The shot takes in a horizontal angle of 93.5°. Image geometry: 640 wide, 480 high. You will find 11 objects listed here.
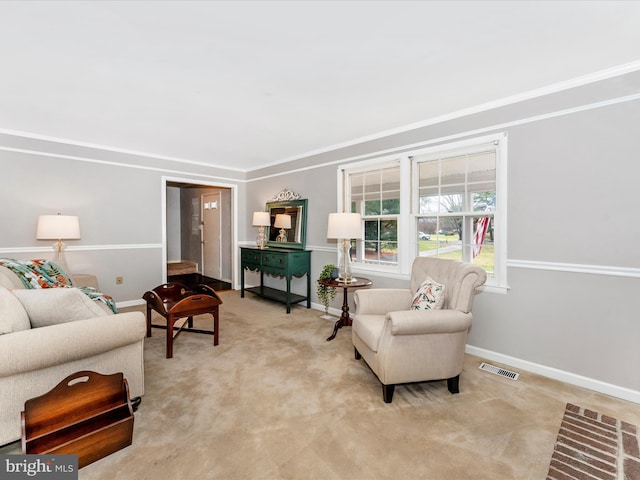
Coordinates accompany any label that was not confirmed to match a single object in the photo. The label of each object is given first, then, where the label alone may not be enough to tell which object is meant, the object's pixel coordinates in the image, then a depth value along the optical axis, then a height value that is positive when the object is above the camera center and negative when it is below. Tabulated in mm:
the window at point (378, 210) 3590 +290
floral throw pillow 2344 -509
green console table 4227 -488
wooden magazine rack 1441 -971
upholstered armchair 2076 -734
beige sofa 1489 -596
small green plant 3944 -797
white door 6523 -51
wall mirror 4609 +122
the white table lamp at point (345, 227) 3262 +63
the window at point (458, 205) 2855 +287
